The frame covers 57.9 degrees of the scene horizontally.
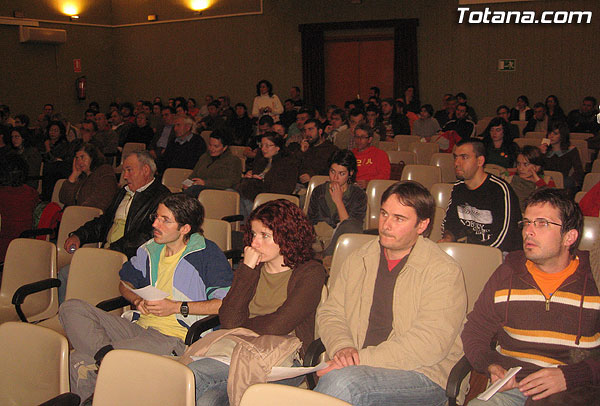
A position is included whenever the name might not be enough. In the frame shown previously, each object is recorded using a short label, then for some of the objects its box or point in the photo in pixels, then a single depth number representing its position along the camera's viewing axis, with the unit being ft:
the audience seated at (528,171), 14.02
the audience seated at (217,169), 18.30
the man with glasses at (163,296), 8.43
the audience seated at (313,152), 19.07
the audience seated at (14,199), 14.28
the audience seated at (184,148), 22.08
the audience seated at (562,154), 20.02
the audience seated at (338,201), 13.26
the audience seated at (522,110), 33.42
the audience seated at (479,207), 11.18
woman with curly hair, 7.83
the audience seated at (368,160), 17.70
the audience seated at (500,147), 19.04
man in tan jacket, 6.95
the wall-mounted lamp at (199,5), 43.50
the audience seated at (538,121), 30.73
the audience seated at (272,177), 17.42
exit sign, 34.94
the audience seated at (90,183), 15.26
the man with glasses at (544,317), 6.48
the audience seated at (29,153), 23.89
